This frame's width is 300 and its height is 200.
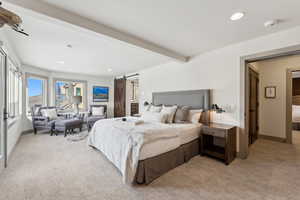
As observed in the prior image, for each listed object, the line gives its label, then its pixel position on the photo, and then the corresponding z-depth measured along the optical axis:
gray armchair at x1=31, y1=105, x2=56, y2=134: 4.59
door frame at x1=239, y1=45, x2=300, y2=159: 2.82
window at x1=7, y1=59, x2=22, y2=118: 3.13
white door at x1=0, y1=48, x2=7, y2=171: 2.23
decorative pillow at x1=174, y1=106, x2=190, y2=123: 3.31
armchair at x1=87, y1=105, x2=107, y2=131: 5.32
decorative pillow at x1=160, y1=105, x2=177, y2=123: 3.28
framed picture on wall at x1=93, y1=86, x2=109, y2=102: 7.09
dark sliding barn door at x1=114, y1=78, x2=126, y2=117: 6.82
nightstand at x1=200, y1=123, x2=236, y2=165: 2.55
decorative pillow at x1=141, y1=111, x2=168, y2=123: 3.19
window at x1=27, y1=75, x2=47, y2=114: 5.11
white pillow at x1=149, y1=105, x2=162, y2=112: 3.73
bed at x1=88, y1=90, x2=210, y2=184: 1.96
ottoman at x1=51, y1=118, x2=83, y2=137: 4.46
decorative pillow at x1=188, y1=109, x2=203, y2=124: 3.21
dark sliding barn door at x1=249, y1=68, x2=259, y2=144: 3.56
